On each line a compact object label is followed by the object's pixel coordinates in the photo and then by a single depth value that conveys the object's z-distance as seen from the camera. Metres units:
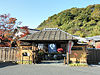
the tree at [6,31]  16.67
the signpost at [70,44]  12.44
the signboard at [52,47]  23.28
